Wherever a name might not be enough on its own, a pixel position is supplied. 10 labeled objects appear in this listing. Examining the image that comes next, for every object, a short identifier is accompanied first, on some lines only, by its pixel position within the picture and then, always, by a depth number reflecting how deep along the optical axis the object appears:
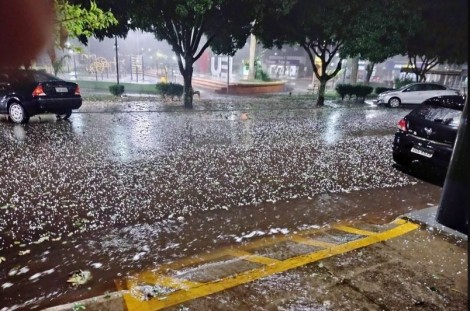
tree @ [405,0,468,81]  17.98
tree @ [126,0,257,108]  13.55
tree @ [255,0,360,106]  16.41
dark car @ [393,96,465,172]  5.65
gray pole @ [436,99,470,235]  2.26
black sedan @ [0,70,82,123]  10.00
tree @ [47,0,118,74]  4.67
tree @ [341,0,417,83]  16.38
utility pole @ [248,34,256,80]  32.12
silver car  19.52
